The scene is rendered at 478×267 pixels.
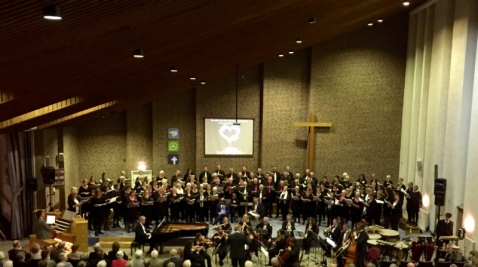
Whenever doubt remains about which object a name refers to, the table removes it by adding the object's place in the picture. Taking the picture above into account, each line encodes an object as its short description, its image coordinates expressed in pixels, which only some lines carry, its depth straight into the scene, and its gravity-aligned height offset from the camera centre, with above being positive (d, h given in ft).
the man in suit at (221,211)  49.21 -11.64
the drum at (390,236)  41.32 -11.73
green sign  64.49 -6.20
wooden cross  62.75 -2.86
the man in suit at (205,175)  59.98 -9.49
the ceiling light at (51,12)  14.52 +2.82
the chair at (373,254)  36.40 -11.81
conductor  37.52 -11.64
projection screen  64.08 -4.72
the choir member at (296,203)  51.67 -11.33
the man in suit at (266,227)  41.22 -11.16
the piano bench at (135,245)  40.93 -12.93
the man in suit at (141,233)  40.68 -11.80
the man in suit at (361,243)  36.86 -11.15
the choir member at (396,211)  48.88 -11.18
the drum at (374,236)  40.52 -11.66
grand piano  42.02 -12.01
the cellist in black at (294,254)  35.45 -11.67
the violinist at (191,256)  35.06 -11.82
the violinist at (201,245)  37.12 -11.73
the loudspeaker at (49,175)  46.19 -7.66
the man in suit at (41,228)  40.65 -11.48
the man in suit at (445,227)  41.39 -10.88
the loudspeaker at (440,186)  43.91 -7.58
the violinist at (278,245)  37.78 -11.65
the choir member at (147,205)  48.60 -11.04
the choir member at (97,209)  47.14 -11.27
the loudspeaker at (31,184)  46.44 -8.62
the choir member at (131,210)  47.80 -11.58
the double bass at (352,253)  37.32 -12.06
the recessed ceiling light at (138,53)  24.76 +2.65
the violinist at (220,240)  39.32 -11.81
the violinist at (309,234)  40.50 -11.51
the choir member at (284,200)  52.70 -11.25
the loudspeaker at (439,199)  43.68 -8.81
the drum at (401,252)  38.50 -12.34
